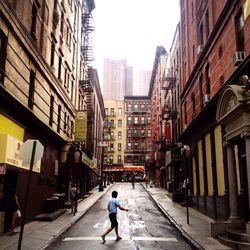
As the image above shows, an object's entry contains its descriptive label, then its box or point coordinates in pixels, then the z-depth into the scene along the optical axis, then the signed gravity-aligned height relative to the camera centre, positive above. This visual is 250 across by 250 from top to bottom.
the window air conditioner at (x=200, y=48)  18.44 +8.82
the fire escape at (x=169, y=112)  30.68 +8.15
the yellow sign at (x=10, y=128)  10.75 +2.19
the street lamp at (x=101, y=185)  33.93 -0.15
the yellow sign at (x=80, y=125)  20.30 +4.15
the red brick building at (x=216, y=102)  10.67 +4.19
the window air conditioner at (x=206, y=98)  16.56 +5.02
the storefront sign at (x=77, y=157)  17.84 +1.63
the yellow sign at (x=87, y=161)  25.24 +2.20
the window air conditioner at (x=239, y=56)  11.96 +5.39
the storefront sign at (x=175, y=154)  24.44 +2.62
